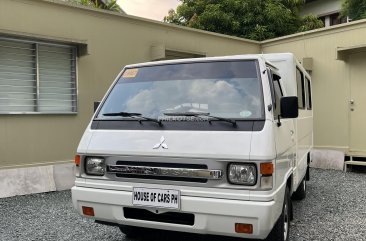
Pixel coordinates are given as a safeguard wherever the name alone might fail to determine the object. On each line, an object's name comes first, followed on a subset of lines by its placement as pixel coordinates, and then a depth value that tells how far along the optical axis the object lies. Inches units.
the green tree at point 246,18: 622.8
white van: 142.9
